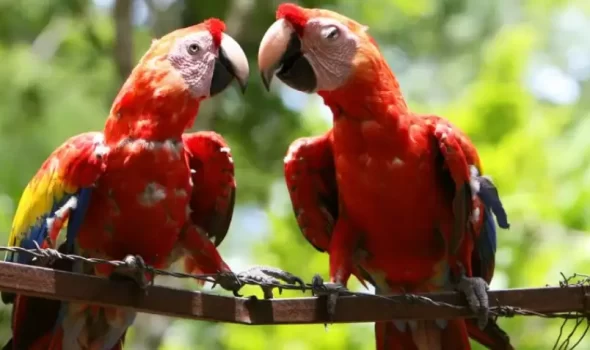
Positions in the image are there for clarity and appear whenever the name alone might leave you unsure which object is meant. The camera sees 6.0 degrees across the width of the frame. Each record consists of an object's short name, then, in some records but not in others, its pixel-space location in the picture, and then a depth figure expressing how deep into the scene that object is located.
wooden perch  5.56
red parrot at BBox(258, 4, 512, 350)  5.73
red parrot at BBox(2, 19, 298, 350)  5.68
